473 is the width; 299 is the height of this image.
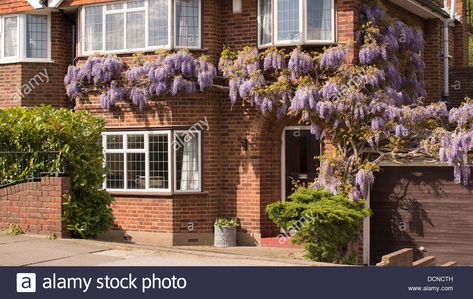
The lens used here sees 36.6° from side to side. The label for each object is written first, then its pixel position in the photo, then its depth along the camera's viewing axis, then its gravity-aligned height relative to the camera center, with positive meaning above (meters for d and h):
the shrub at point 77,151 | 12.34 -0.04
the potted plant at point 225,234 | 16.30 -1.94
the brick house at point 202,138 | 16.36 +0.27
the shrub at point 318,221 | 12.05 -1.23
